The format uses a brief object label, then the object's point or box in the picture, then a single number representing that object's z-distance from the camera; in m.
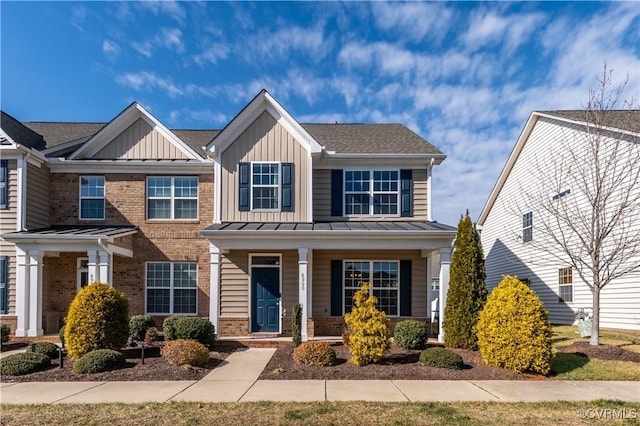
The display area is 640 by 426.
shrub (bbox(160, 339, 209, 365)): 9.74
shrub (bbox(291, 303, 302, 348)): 11.65
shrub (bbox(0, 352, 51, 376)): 9.16
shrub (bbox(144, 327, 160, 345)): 12.23
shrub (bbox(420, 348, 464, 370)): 9.56
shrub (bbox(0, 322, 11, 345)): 12.17
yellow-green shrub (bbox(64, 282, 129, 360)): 10.16
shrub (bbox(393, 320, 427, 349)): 11.43
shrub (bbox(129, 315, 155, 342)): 12.54
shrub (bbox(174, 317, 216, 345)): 11.38
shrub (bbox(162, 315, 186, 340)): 11.54
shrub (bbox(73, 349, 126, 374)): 9.23
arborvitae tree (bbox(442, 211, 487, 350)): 11.39
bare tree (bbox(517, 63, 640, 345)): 11.38
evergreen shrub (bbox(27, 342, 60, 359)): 10.34
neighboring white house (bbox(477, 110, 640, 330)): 14.07
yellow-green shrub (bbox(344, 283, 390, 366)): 9.86
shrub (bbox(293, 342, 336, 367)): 9.80
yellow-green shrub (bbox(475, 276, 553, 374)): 9.12
